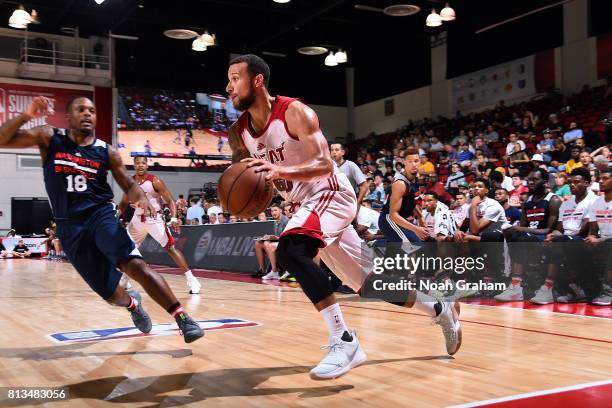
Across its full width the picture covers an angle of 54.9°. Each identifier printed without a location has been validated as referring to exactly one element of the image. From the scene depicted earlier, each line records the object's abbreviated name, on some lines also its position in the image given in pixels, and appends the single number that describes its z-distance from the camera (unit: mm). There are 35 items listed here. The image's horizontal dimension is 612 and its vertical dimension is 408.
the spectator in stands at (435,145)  16984
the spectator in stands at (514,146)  12492
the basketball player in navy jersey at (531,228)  6809
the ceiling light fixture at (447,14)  14375
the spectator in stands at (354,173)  6824
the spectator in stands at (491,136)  15297
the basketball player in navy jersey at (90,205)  3600
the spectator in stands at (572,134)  12266
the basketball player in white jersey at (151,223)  7230
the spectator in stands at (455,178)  12227
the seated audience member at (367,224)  8540
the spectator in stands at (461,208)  8964
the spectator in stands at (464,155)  14508
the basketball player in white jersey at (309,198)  2996
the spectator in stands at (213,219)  13461
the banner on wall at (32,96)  19656
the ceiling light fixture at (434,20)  14528
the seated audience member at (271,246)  10039
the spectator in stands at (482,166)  11586
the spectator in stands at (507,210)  8281
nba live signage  11173
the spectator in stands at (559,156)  10852
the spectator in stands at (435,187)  12255
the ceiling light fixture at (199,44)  16117
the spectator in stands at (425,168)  13998
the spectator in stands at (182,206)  17438
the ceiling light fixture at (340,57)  18250
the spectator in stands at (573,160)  10172
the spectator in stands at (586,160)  9133
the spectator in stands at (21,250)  19984
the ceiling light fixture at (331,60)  18794
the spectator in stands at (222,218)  13305
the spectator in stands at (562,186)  8562
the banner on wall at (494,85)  17734
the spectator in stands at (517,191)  9266
